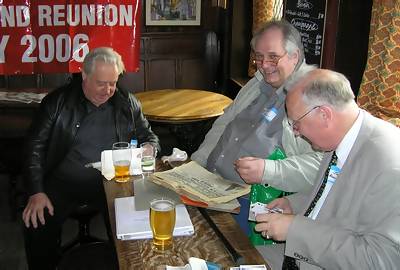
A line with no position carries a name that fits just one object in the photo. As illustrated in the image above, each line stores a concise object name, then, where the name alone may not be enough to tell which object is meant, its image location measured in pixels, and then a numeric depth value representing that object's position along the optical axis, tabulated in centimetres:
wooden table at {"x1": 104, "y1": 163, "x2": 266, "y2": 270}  127
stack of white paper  138
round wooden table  330
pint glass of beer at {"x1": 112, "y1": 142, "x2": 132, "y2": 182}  180
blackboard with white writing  297
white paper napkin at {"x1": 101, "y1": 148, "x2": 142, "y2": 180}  183
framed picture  477
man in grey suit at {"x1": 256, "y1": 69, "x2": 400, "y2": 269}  120
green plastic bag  177
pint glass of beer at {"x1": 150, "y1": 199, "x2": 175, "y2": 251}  132
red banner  404
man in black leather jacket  227
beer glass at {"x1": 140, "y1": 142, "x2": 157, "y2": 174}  188
